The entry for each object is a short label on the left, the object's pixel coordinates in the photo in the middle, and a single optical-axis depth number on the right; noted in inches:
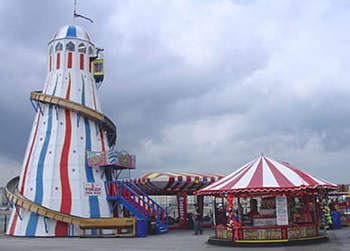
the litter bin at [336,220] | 1005.8
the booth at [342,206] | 1091.6
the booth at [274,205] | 625.6
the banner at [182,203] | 1219.9
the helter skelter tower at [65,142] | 987.3
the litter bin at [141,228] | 894.4
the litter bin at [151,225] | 955.2
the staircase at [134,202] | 1017.5
